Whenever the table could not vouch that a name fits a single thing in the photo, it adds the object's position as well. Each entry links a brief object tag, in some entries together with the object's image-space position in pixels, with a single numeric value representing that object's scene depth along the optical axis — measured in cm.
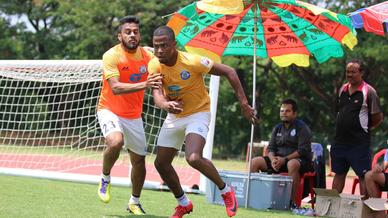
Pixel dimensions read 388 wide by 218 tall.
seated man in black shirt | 1905
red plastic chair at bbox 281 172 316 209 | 1928
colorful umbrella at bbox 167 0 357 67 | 1786
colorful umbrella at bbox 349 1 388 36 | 1731
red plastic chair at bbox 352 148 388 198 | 1965
